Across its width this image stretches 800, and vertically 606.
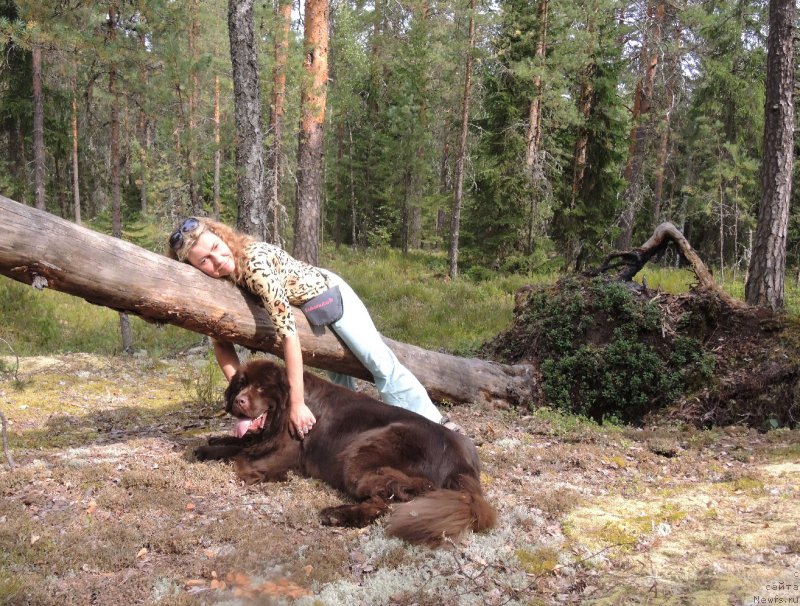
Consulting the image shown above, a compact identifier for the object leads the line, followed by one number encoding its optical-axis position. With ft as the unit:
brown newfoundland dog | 10.98
